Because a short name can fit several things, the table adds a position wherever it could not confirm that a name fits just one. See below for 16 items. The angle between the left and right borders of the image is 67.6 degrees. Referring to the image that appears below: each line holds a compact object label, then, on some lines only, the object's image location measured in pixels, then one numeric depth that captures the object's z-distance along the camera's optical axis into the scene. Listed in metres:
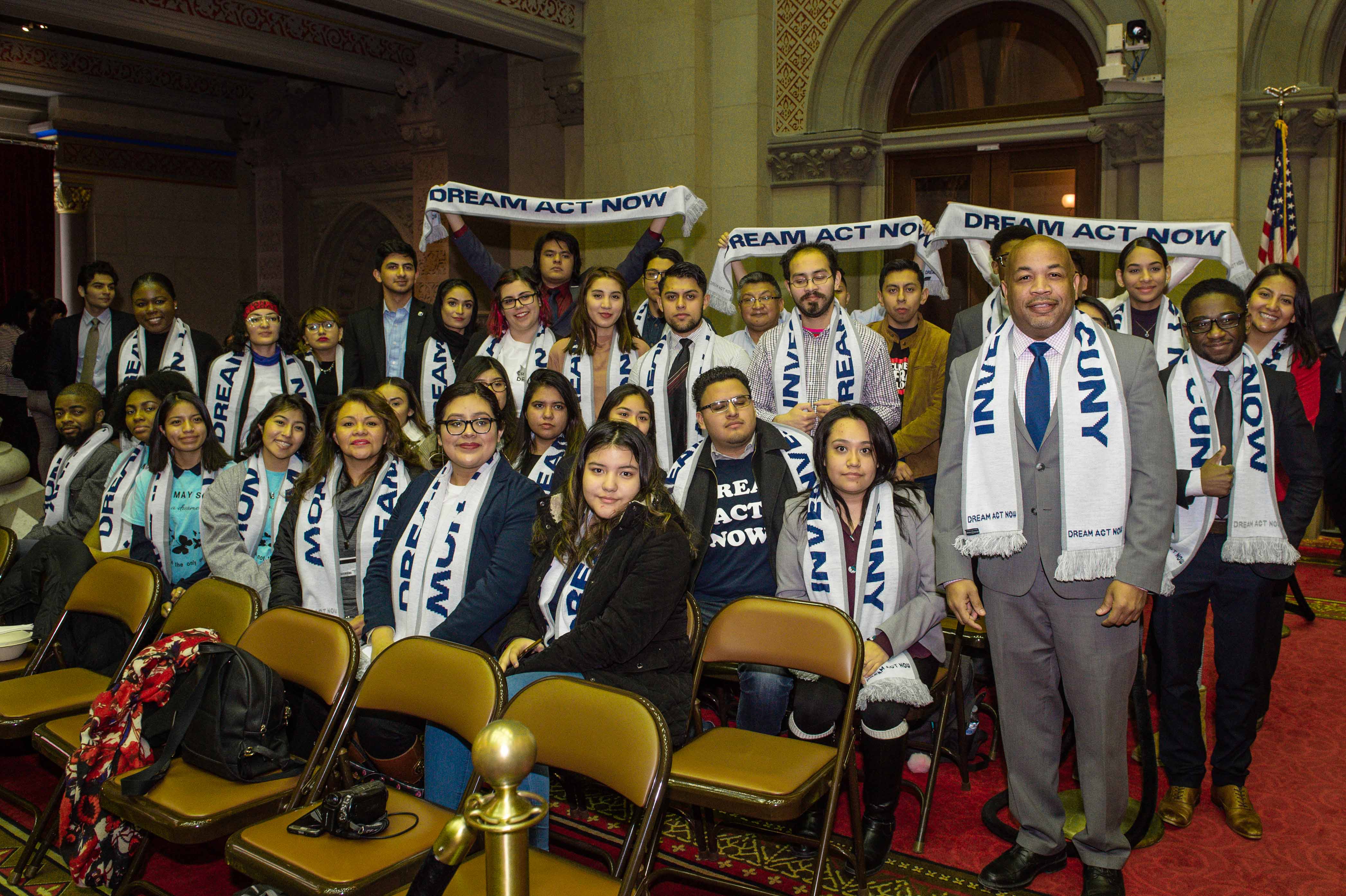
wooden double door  7.14
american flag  5.80
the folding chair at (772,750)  2.34
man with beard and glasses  4.01
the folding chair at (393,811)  2.04
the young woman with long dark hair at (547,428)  3.74
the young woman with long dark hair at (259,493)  3.76
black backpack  2.50
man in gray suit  2.48
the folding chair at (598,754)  1.98
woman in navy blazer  3.08
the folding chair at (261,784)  2.32
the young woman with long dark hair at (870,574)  2.84
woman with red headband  4.86
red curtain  11.12
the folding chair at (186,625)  2.84
